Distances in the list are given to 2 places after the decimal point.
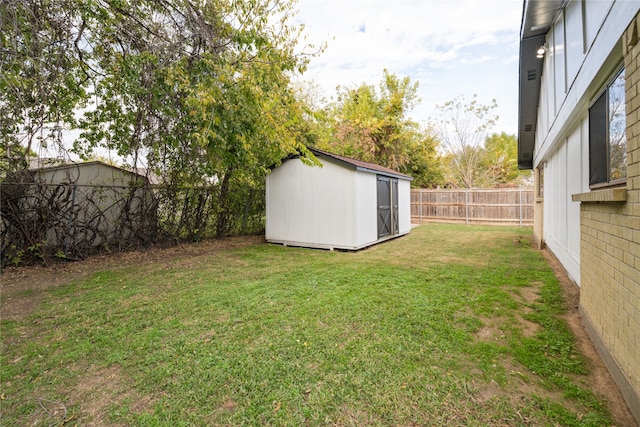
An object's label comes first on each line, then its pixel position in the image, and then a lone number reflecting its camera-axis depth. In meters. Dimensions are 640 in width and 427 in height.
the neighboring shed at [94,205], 5.81
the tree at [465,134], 19.12
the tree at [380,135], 16.70
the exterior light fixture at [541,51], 5.69
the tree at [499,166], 21.33
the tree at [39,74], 4.09
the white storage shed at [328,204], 7.38
